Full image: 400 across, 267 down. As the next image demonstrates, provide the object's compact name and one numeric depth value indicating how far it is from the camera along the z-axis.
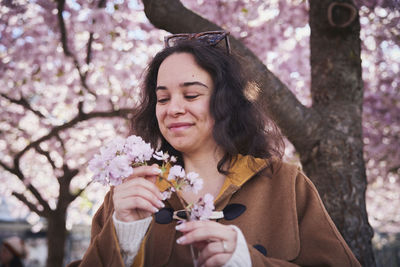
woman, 1.45
